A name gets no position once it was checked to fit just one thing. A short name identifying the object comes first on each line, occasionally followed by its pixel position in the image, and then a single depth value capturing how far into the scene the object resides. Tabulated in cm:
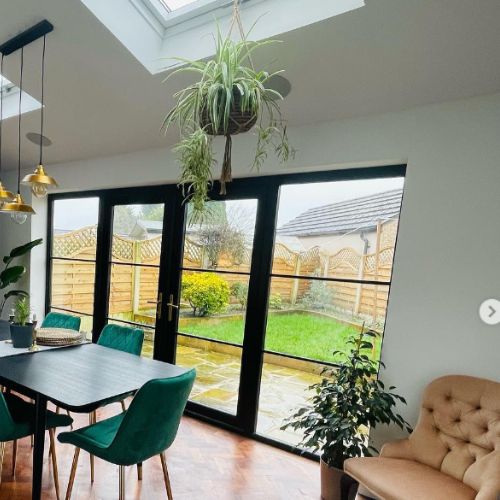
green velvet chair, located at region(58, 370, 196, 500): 150
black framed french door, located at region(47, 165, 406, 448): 263
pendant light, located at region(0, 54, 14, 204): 240
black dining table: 160
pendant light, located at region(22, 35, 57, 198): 211
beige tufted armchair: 155
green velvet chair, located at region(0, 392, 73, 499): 165
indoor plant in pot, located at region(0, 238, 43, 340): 397
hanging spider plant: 122
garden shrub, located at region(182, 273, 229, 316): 310
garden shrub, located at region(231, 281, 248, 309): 294
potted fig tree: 196
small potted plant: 225
